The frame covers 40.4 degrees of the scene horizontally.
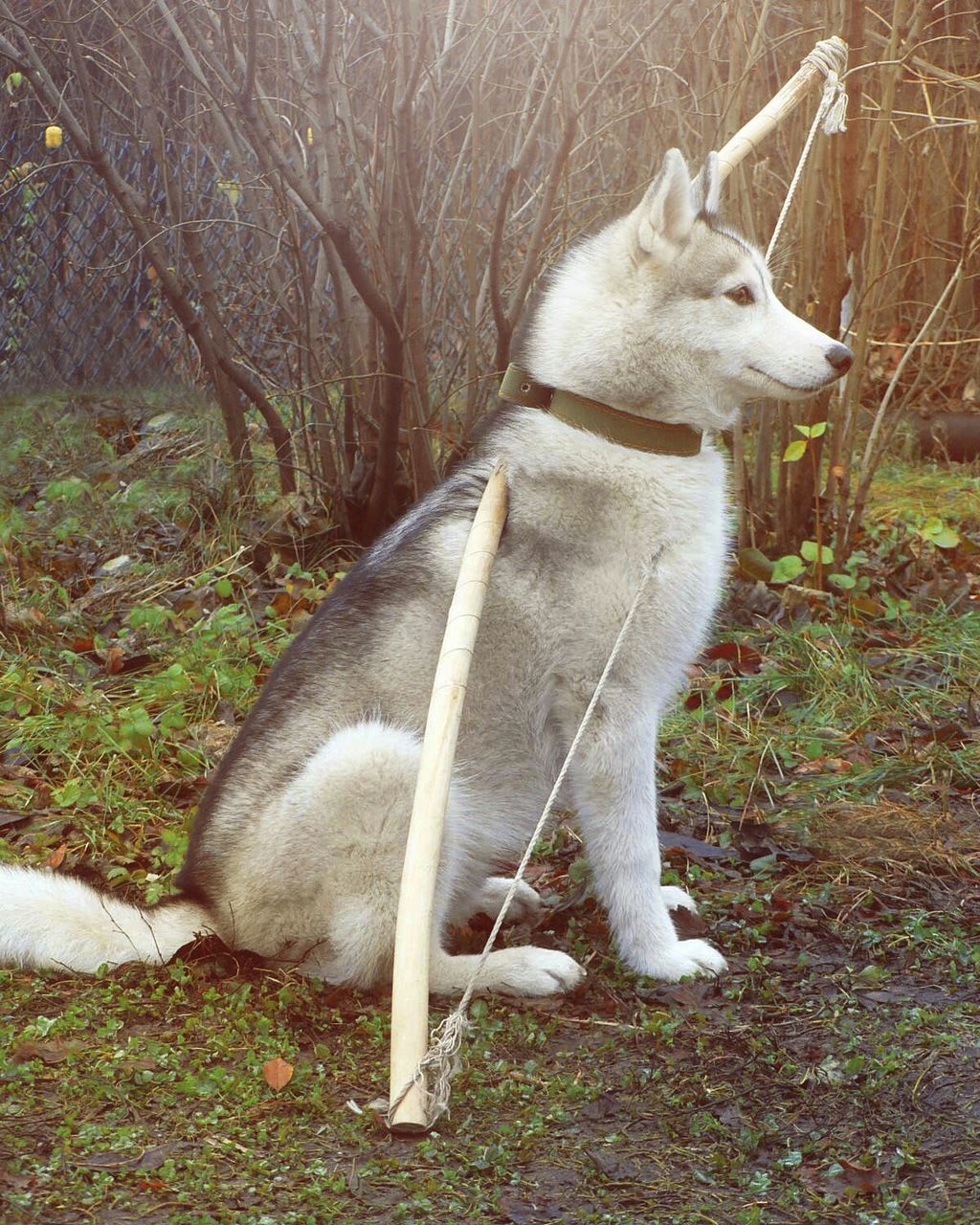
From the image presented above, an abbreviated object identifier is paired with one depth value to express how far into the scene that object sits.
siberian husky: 2.85
